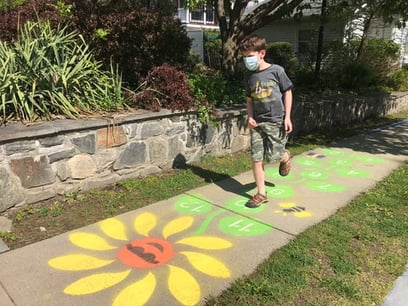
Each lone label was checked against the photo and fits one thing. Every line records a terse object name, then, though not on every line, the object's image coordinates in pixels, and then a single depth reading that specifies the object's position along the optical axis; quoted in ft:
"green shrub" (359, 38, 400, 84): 43.29
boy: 12.89
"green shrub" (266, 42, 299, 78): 42.22
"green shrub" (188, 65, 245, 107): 19.41
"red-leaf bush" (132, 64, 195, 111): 17.29
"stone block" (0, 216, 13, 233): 12.03
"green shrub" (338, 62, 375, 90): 37.10
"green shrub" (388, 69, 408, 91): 44.09
